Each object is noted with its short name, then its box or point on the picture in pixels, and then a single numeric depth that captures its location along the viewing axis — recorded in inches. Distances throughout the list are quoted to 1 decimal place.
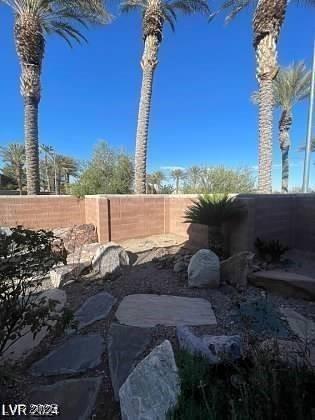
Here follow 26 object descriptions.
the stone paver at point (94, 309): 128.8
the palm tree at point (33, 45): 418.0
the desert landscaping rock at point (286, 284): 164.1
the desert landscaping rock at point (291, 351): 78.1
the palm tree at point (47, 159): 1279.2
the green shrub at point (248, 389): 59.9
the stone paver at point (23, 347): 106.9
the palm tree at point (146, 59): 443.2
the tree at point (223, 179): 544.5
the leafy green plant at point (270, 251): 241.8
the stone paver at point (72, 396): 79.0
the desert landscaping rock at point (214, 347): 80.7
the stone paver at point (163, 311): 124.0
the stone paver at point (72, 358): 97.3
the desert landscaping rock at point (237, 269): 174.9
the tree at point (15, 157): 1104.8
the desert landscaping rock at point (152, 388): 68.0
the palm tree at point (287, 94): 763.4
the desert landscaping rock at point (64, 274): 188.3
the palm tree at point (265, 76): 382.0
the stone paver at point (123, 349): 90.1
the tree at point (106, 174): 413.4
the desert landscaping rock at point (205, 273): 169.3
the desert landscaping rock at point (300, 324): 114.8
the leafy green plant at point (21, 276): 86.0
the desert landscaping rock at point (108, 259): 201.8
